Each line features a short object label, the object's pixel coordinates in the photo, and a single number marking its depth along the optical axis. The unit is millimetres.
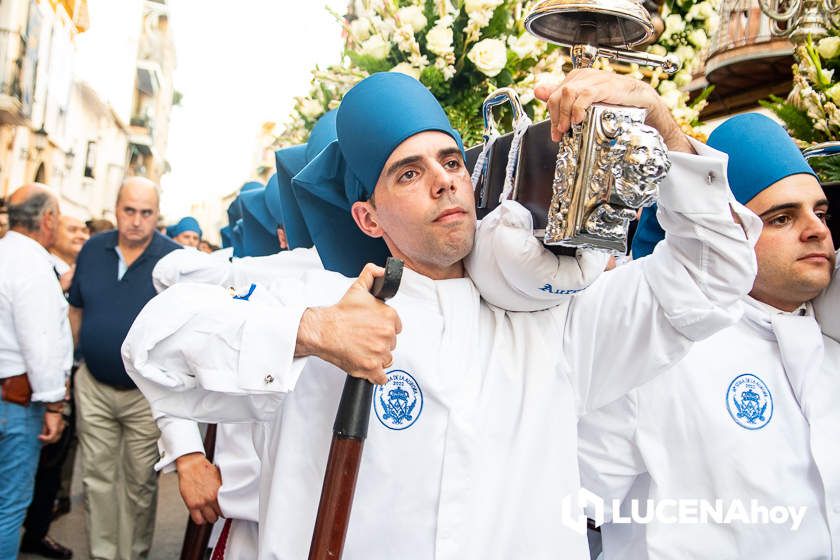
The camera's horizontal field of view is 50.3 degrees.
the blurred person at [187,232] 10931
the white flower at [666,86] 4711
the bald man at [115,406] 5398
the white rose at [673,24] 4934
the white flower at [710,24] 5031
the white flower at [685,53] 4938
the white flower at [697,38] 4965
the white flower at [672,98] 4594
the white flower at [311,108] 4938
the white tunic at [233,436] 2898
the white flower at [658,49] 4898
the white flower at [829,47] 3553
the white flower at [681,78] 4938
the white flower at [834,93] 3326
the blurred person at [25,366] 4859
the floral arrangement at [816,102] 3328
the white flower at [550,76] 3923
